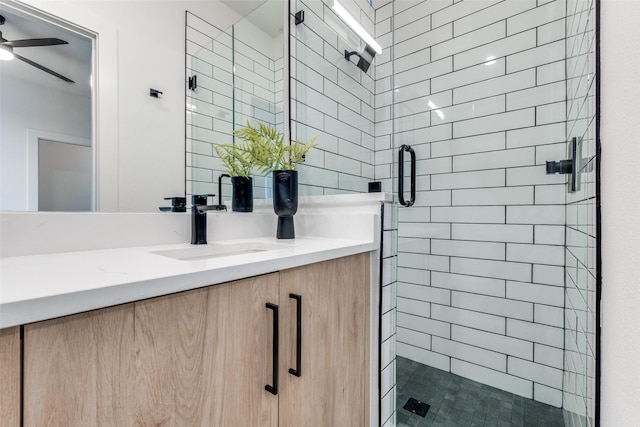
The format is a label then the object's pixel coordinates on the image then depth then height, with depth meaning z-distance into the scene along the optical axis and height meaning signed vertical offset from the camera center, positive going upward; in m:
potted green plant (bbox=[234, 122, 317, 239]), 1.15 +0.20
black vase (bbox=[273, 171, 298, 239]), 1.15 +0.07
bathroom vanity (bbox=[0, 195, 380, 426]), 0.37 -0.23
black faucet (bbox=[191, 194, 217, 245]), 1.02 -0.05
